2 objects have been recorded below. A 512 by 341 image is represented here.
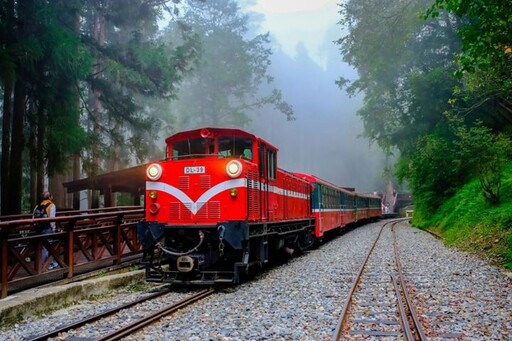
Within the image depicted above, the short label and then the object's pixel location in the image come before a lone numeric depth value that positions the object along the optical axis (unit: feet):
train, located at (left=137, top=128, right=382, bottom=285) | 27.35
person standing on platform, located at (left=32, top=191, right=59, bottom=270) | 31.50
